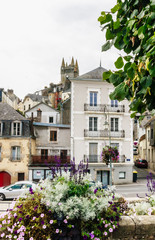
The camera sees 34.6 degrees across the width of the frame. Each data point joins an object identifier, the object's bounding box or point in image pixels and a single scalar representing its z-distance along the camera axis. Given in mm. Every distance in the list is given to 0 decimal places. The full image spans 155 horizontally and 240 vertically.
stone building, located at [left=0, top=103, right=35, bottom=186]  25688
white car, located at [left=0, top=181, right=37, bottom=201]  16500
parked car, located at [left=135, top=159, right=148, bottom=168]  39188
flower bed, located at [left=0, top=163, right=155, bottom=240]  4168
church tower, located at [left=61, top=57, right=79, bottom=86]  107188
